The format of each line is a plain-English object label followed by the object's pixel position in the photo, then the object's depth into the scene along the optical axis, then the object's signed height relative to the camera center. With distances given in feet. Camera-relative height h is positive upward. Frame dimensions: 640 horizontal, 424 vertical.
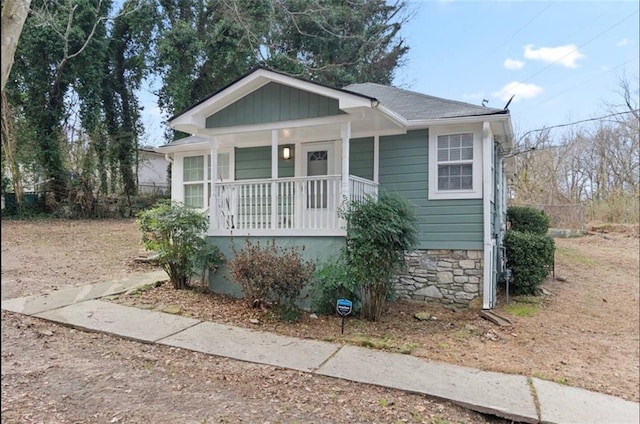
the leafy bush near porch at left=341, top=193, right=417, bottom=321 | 20.10 -1.44
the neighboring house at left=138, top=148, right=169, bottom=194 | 63.46 +7.21
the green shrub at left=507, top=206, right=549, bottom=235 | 38.65 -0.58
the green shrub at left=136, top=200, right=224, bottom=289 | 23.30 -1.69
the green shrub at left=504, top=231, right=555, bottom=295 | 26.99 -3.04
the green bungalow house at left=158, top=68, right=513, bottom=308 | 22.84 +2.16
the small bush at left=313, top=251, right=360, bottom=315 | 20.11 -3.59
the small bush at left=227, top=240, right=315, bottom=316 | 19.81 -2.97
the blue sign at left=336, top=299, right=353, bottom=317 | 17.76 -4.01
